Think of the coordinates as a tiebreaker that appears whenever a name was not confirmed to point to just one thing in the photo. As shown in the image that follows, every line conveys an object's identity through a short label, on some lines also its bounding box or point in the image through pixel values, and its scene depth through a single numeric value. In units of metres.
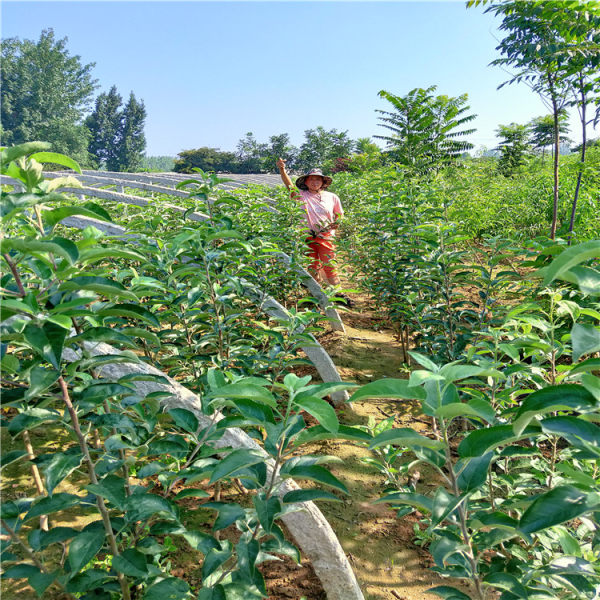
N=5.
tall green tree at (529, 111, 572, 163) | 32.84
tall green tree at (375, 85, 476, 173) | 16.23
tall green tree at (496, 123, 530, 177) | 26.42
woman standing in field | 5.23
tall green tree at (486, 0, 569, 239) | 4.98
